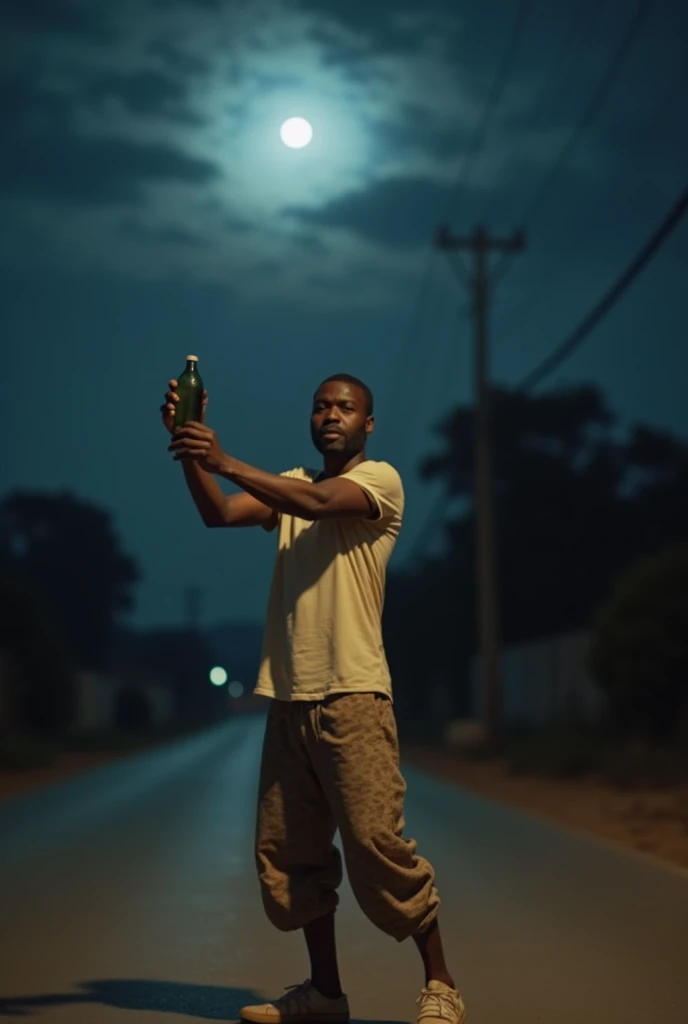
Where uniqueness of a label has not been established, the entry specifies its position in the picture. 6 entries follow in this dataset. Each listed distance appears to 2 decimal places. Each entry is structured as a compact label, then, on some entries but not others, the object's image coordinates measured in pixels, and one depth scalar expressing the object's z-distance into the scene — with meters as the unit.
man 5.11
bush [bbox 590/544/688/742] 23.56
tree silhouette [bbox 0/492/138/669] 71.00
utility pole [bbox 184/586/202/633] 102.06
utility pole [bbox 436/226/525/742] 30.67
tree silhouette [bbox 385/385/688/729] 45.59
